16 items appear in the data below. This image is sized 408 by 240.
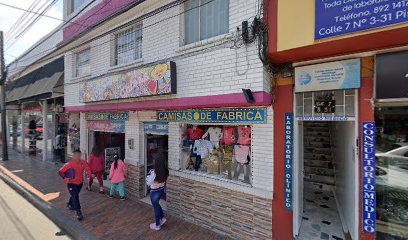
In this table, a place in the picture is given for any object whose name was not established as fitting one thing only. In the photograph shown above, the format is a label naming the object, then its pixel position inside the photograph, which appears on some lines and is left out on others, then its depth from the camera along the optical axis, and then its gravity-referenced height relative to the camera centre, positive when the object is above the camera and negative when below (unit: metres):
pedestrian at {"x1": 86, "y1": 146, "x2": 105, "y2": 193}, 8.36 -1.67
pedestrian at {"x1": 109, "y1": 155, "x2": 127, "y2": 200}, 7.59 -1.87
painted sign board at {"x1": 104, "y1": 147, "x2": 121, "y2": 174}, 9.20 -1.50
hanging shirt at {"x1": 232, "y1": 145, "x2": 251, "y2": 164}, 5.45 -0.86
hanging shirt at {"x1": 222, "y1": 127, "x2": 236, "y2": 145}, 5.77 -0.45
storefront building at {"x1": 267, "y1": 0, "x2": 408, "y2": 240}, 3.73 +0.28
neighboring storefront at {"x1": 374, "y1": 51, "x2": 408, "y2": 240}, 3.81 -0.51
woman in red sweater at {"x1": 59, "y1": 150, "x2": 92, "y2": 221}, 6.21 -1.59
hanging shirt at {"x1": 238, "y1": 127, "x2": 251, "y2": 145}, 5.39 -0.43
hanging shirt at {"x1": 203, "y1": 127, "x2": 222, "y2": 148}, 6.07 -0.47
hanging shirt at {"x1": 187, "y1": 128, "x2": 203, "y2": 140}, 6.36 -0.44
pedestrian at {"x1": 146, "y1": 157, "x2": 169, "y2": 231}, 5.71 -1.62
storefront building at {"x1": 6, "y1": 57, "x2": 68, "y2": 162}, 11.88 +0.59
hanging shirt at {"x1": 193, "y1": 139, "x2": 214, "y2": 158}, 6.28 -0.82
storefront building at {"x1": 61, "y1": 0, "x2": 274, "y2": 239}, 4.96 +0.27
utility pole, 14.44 +1.31
